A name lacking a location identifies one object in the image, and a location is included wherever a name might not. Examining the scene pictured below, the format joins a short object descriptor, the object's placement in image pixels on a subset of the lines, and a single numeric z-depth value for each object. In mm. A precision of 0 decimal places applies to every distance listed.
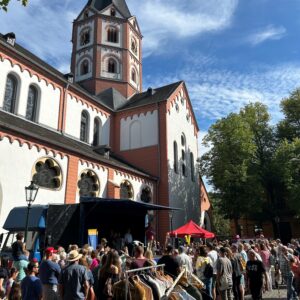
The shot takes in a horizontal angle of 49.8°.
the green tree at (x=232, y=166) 27422
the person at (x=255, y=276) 9008
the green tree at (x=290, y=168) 28131
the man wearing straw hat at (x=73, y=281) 5881
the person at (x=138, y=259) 6199
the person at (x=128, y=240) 16969
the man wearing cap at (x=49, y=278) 6820
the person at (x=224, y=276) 8508
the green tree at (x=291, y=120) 34969
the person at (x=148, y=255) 7621
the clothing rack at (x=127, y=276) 4734
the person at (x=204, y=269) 8789
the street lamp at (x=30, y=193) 11602
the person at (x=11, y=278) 7061
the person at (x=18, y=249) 8578
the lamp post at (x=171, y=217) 23906
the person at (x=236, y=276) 9164
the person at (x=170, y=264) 7172
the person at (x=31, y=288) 5863
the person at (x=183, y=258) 8383
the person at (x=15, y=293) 5658
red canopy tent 18531
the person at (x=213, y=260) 9039
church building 15992
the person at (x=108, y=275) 5387
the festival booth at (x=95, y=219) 12945
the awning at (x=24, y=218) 12316
